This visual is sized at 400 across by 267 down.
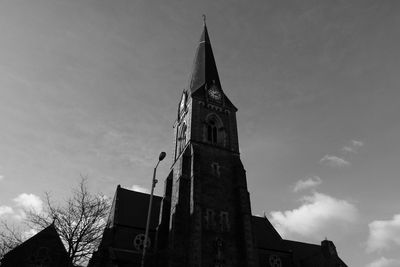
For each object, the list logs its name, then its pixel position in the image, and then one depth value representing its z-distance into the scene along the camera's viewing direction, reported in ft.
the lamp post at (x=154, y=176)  59.62
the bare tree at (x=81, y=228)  77.71
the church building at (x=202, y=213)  92.68
